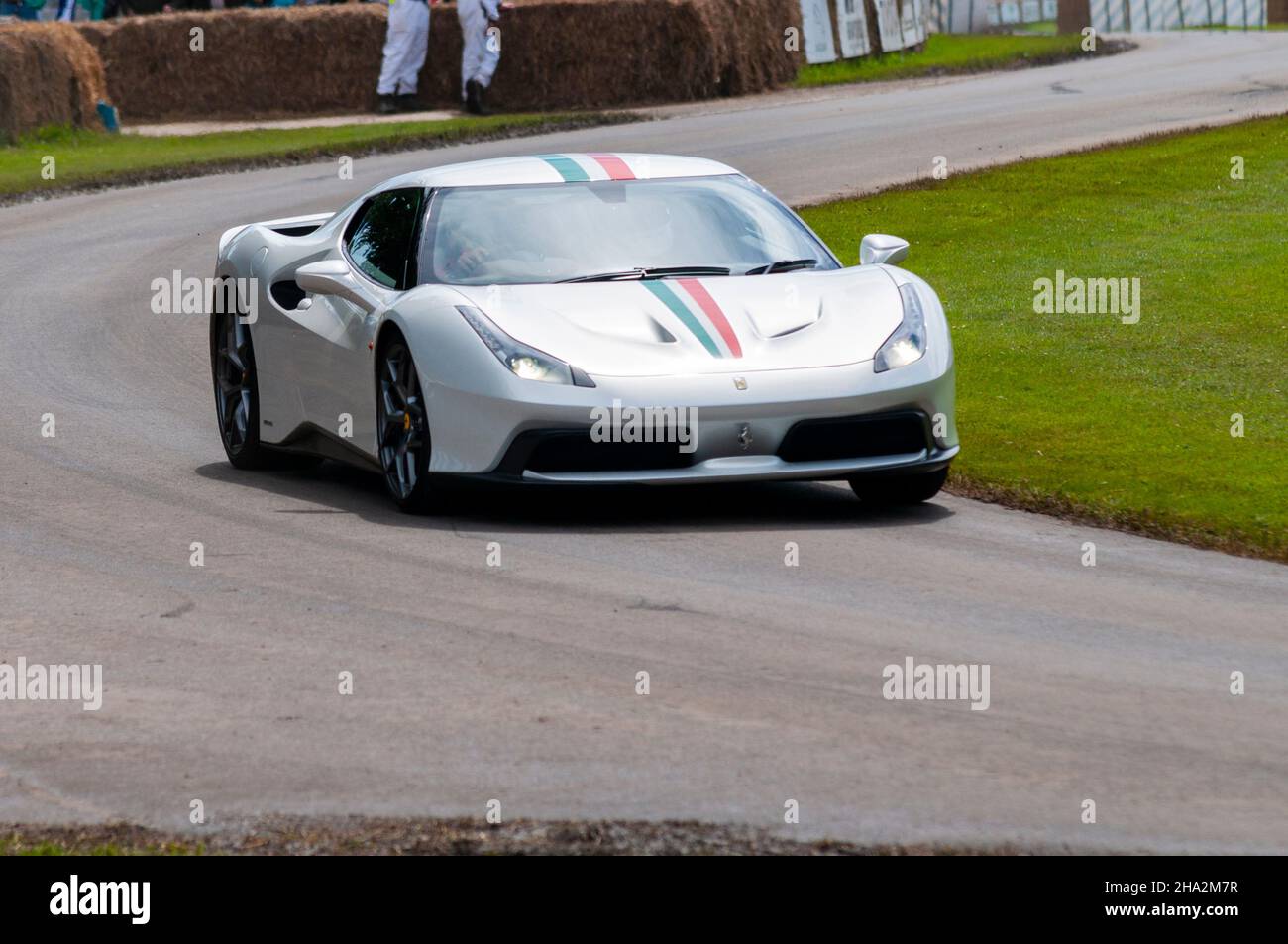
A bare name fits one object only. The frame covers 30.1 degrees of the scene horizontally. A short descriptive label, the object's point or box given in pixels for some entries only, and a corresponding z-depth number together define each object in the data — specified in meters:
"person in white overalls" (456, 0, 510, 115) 32.38
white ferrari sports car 9.09
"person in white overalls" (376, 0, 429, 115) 32.72
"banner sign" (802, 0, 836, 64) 37.28
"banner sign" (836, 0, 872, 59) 38.28
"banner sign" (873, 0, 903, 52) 39.25
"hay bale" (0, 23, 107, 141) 28.81
